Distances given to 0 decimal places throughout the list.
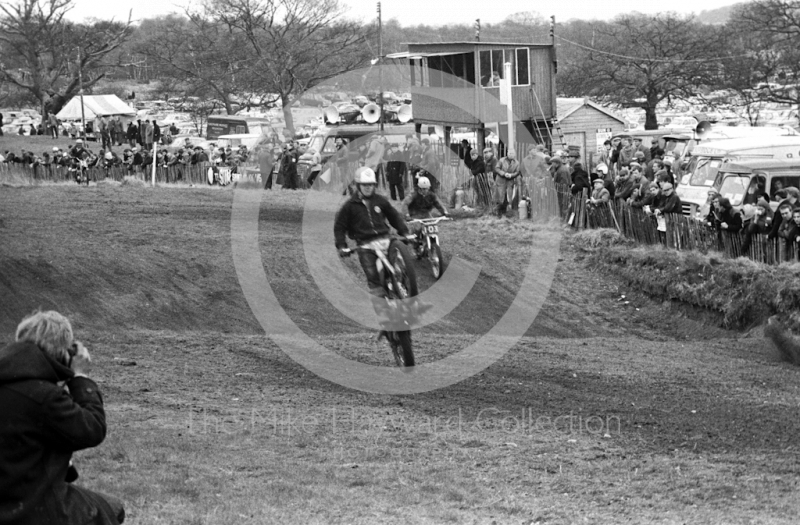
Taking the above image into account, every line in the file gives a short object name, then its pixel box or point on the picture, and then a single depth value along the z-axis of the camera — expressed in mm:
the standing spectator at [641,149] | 27352
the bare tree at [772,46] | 48375
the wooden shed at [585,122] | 40250
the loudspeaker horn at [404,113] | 46375
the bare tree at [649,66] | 55781
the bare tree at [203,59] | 58875
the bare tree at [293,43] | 56094
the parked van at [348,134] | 35281
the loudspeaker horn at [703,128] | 29875
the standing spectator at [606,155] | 29870
